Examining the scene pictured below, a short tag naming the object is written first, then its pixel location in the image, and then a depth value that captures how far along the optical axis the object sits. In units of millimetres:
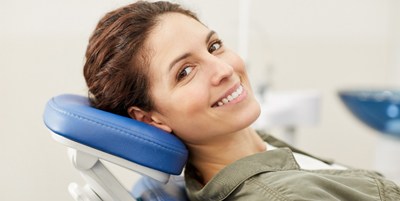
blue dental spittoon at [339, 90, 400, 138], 1953
